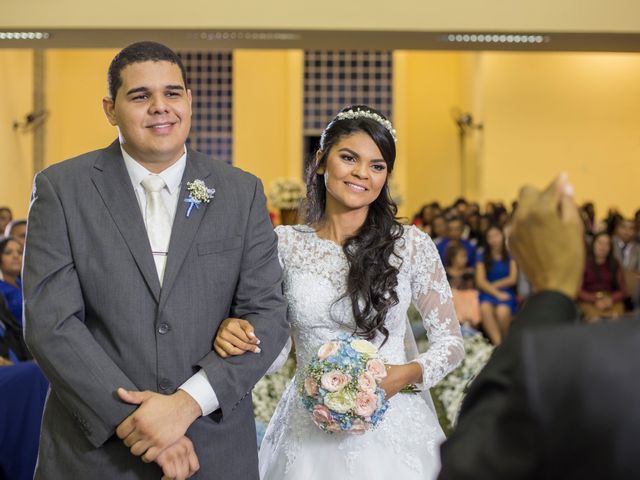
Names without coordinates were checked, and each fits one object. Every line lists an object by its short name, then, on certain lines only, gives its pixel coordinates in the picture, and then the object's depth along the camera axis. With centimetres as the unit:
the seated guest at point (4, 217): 1238
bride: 340
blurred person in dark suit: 119
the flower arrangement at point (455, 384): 582
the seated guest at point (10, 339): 609
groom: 256
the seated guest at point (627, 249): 1084
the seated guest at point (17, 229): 824
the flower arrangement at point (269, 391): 572
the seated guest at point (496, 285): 1088
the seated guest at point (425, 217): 1423
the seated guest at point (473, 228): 1305
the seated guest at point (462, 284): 957
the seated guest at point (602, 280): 1056
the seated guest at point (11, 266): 684
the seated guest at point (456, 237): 1163
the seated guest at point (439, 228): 1244
